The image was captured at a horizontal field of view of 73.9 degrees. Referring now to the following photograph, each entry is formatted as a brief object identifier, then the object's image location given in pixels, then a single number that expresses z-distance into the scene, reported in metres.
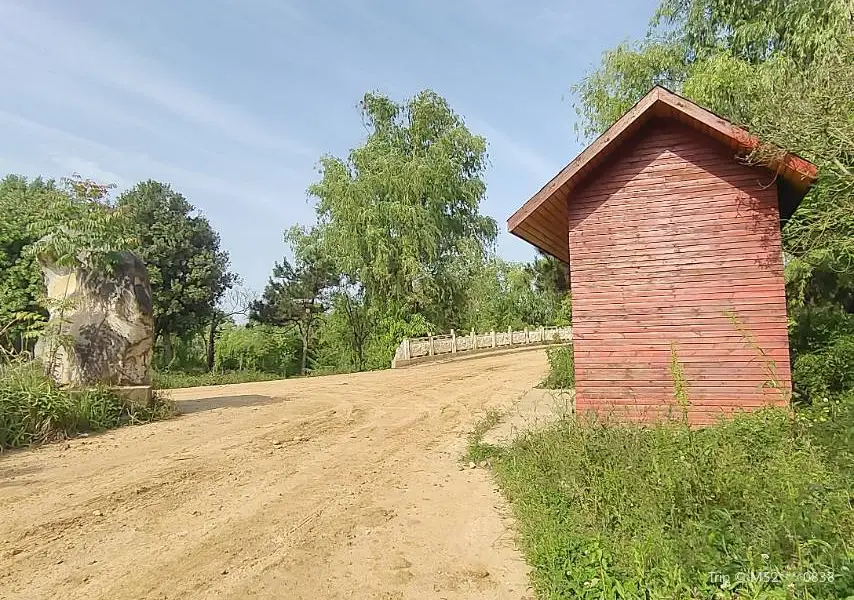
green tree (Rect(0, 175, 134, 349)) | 10.23
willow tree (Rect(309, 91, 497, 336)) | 25.91
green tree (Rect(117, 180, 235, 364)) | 27.03
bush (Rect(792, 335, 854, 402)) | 7.69
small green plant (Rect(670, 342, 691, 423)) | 7.26
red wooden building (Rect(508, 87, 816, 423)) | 7.21
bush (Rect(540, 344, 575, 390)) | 13.50
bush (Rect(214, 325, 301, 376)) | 33.91
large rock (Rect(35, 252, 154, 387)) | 9.71
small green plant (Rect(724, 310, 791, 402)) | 7.03
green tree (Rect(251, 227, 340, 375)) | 33.28
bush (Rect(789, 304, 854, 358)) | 8.41
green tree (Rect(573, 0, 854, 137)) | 11.13
